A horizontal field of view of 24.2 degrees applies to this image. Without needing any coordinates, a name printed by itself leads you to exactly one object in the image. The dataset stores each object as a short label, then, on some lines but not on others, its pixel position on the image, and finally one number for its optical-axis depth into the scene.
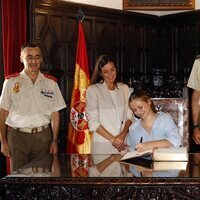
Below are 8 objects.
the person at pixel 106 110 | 3.90
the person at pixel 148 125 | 3.07
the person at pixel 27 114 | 3.95
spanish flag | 4.96
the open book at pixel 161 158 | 2.64
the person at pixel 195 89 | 4.31
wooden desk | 2.25
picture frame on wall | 5.79
